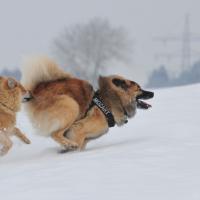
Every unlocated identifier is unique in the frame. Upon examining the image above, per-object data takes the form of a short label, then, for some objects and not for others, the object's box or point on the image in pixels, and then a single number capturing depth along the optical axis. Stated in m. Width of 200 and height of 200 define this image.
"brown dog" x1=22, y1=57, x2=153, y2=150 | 14.01
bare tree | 83.38
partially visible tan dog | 14.23
